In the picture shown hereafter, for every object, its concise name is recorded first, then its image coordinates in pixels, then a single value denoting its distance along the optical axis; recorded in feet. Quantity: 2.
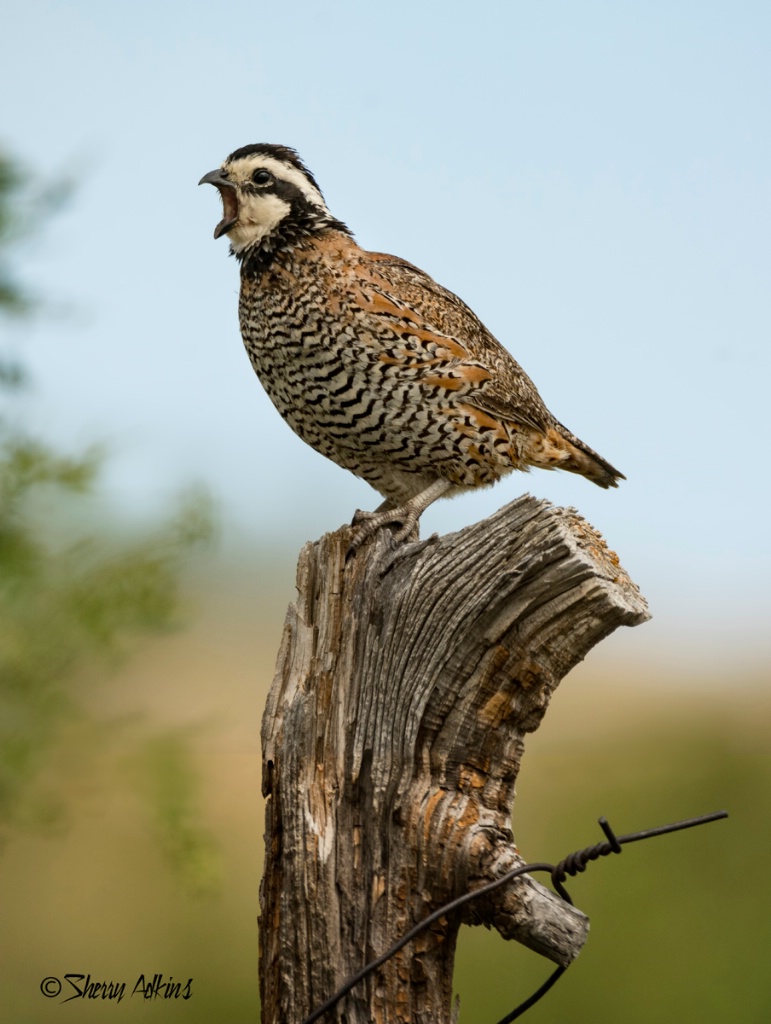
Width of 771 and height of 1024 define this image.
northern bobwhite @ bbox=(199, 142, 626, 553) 28.19
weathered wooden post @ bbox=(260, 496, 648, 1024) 17.80
